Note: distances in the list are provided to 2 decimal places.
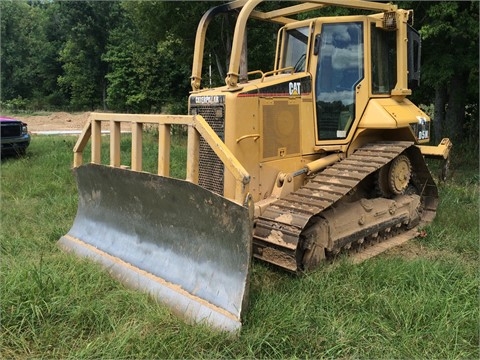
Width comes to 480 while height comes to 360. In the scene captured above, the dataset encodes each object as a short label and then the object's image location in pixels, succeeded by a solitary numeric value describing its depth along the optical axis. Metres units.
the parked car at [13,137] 10.38
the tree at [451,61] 8.49
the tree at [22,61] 40.38
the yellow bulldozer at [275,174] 3.68
